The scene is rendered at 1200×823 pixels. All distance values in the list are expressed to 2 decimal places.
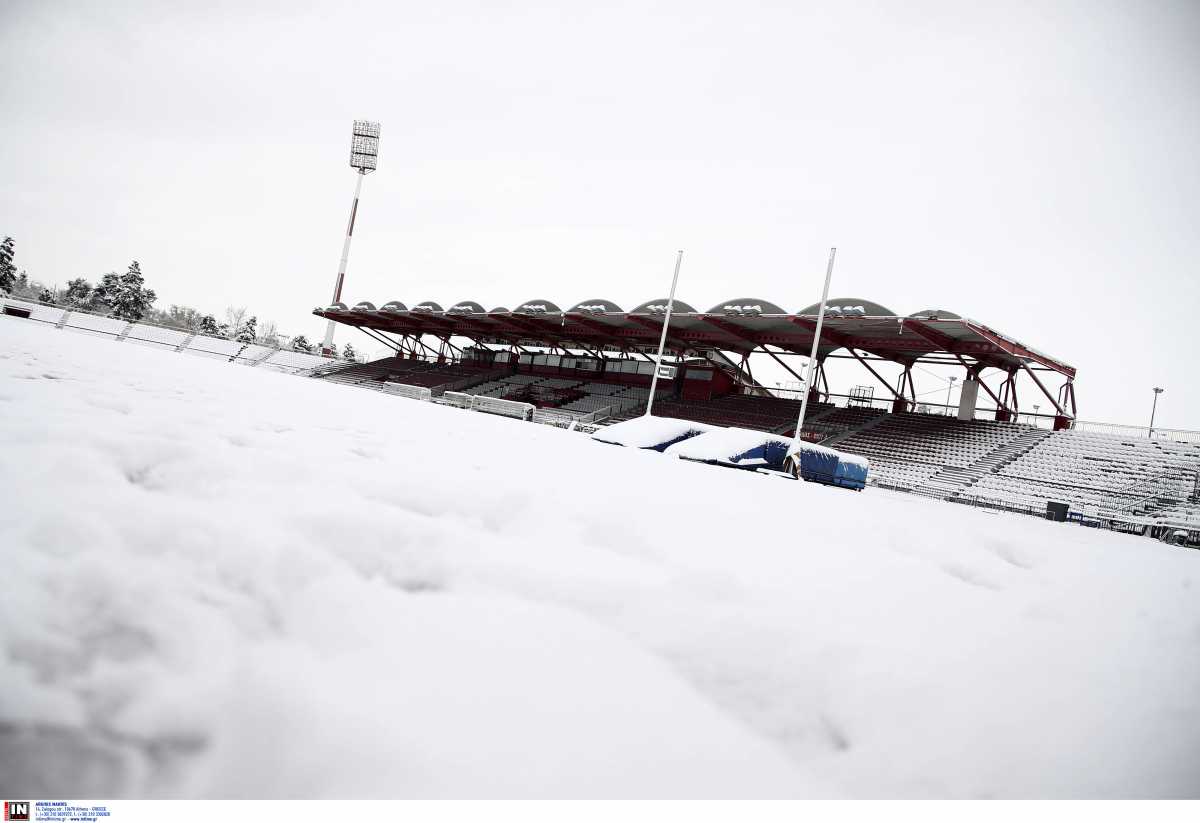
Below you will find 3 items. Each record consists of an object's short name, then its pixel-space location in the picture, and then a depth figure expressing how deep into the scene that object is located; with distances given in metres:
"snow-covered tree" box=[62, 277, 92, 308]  62.38
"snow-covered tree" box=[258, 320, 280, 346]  70.81
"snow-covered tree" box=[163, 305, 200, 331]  85.56
